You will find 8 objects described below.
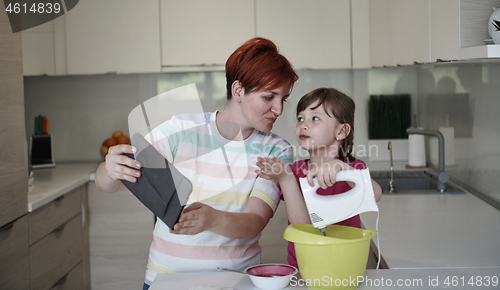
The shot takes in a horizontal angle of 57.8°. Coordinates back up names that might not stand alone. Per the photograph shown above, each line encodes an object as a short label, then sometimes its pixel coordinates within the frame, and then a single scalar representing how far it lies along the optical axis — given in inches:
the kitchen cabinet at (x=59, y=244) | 77.7
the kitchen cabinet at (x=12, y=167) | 65.8
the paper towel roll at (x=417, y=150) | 104.0
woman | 48.8
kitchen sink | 94.2
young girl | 47.7
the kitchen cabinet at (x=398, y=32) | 68.4
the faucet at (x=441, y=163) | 82.1
